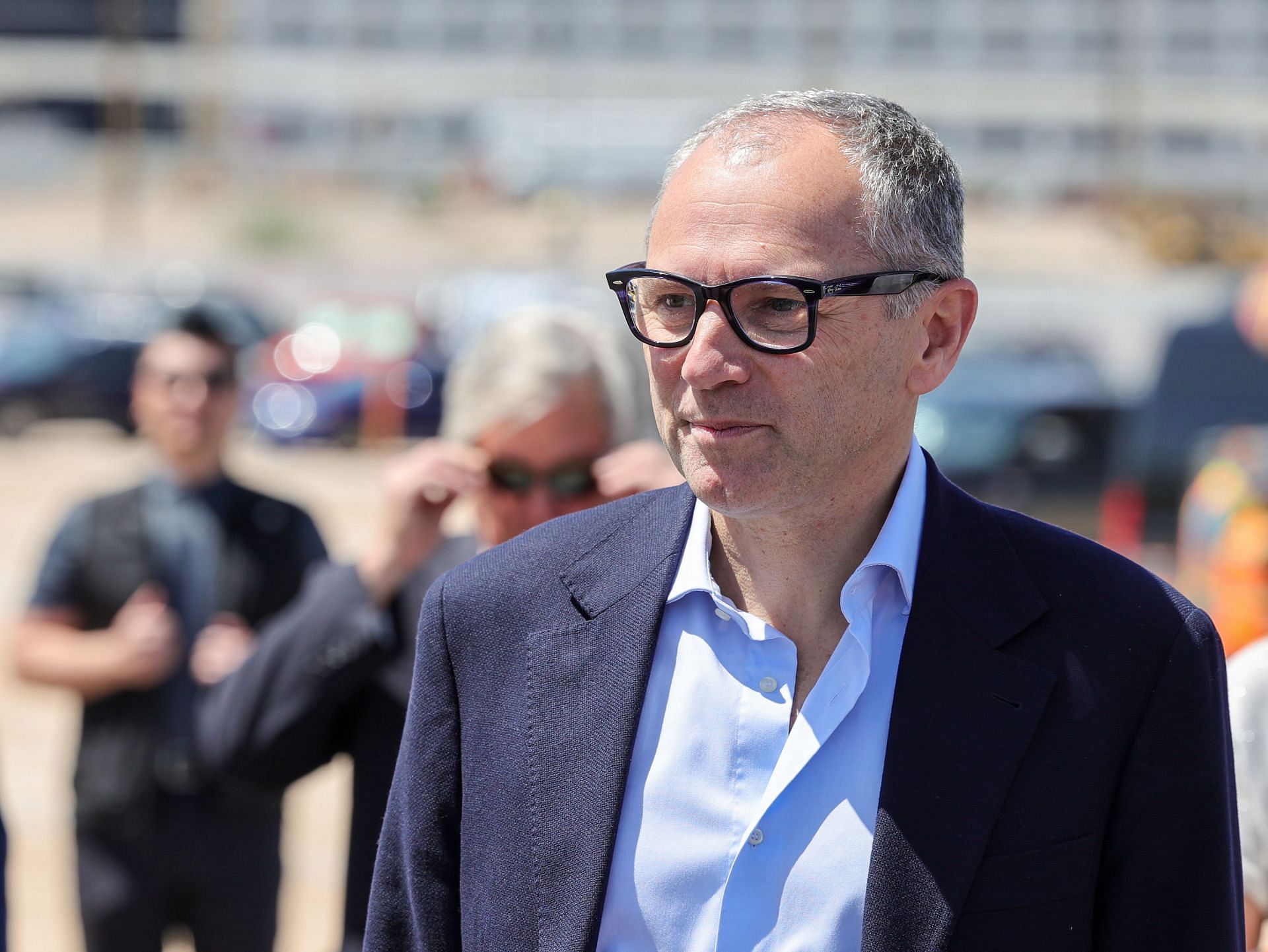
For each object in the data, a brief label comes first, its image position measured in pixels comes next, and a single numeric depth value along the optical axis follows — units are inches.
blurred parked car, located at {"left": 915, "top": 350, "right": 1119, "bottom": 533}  753.0
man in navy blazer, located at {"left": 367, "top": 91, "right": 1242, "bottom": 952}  124.4
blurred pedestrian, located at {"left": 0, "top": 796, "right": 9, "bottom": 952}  192.4
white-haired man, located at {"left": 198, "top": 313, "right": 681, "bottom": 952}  201.8
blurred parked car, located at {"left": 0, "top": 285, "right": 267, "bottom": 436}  1350.9
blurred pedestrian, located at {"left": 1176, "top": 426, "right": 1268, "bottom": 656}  379.2
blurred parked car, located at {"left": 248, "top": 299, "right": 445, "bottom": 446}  1333.7
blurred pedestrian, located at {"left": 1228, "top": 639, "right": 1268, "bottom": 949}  162.6
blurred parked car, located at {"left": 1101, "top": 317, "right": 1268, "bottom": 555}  544.4
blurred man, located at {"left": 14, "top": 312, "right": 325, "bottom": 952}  281.1
